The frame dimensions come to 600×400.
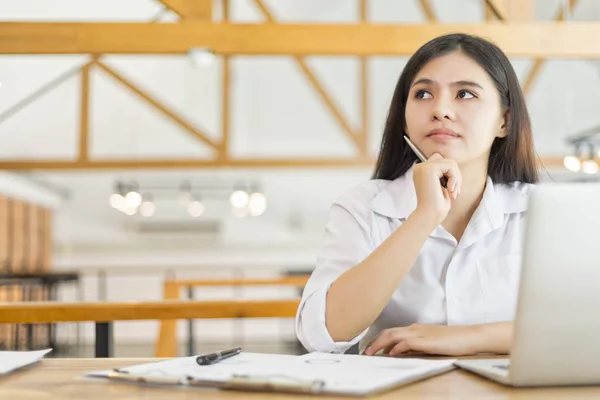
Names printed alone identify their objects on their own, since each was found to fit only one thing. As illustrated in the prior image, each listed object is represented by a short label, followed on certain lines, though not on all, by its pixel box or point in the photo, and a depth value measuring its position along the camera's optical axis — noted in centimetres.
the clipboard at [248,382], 134
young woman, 171
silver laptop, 133
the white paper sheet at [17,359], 152
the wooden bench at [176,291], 315
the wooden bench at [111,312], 229
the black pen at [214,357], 147
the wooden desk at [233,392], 134
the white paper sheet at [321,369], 135
